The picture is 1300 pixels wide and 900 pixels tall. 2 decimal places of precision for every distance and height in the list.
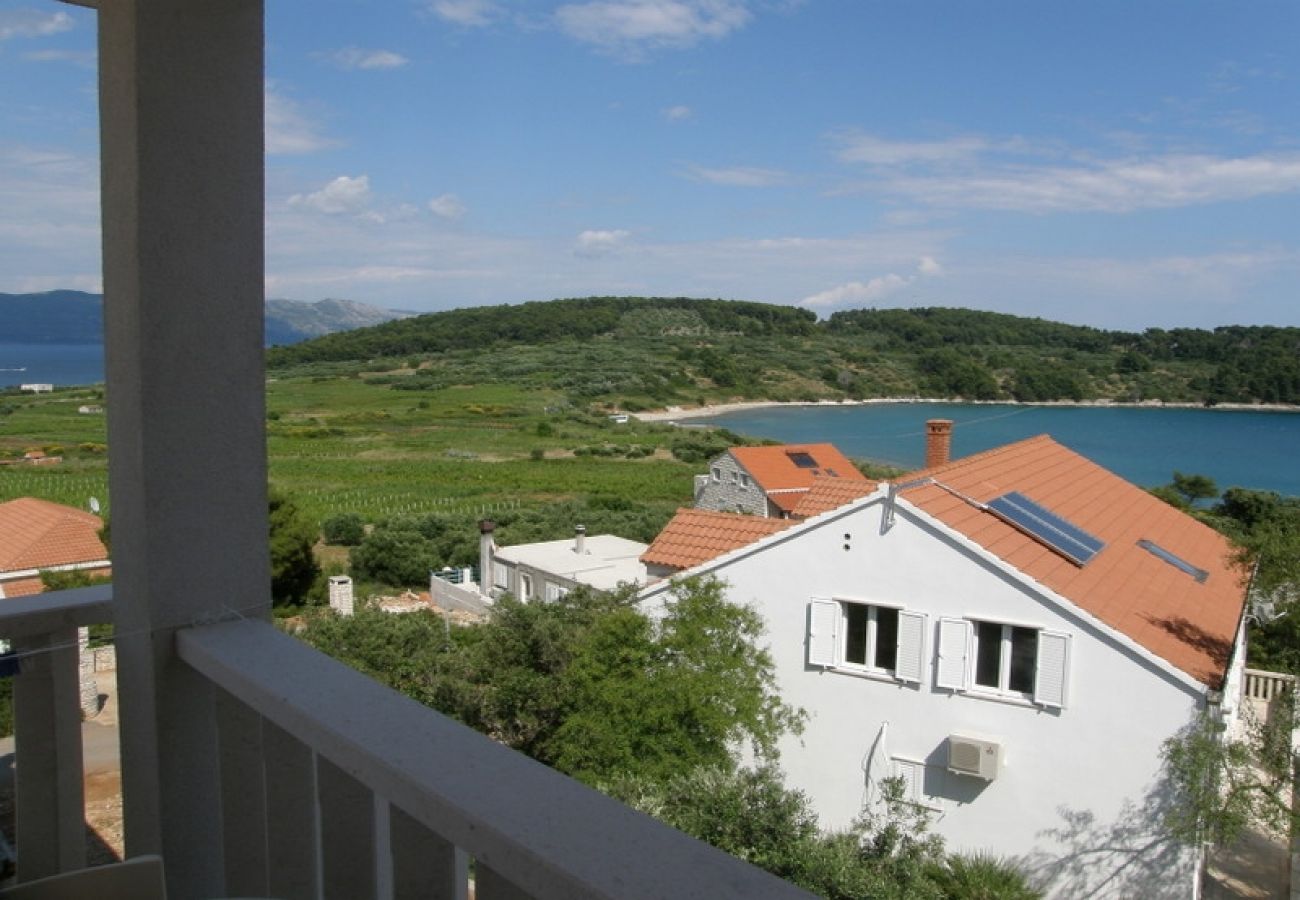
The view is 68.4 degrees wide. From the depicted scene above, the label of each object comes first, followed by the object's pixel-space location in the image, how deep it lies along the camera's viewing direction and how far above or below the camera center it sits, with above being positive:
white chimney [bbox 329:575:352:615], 16.09 -4.15
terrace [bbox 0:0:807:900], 1.34 -0.20
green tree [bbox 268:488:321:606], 16.75 -3.69
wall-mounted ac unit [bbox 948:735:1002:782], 8.85 -3.64
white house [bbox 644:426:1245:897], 8.55 -2.90
